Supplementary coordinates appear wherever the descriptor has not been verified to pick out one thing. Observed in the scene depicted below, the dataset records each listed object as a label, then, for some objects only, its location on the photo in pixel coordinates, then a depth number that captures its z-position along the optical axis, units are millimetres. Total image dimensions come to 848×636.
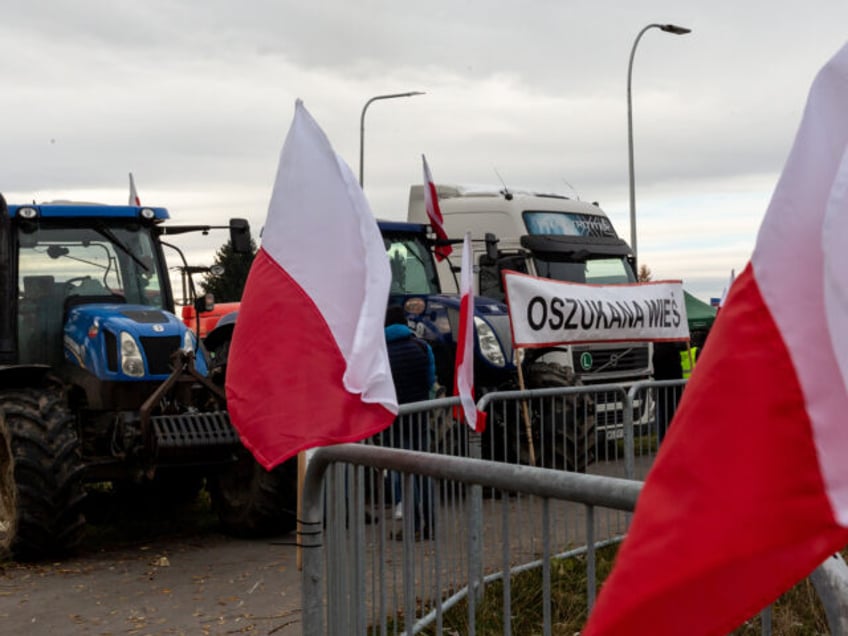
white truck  13086
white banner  9312
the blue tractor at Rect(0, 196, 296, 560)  7770
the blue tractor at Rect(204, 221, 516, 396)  11008
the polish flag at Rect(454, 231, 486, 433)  5797
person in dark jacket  8219
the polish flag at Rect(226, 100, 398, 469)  3424
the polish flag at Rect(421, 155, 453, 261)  11545
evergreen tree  51722
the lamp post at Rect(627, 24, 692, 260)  25047
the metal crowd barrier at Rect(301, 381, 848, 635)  2430
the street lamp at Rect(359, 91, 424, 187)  27656
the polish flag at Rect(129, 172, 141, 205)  11570
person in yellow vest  16172
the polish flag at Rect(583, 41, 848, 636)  1530
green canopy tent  20297
